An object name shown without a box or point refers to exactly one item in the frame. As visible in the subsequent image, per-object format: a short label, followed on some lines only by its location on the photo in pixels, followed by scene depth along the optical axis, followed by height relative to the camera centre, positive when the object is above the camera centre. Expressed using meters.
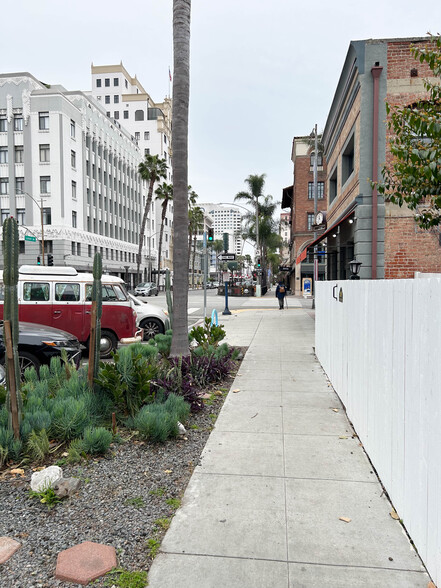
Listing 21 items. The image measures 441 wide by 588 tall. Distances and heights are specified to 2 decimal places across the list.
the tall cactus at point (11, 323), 4.21 -0.40
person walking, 25.31 -0.71
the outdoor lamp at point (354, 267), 11.13 +0.38
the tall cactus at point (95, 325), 5.39 -0.57
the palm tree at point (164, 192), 57.00 +11.83
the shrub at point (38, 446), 4.10 -1.55
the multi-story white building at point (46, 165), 44.44 +12.10
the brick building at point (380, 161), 11.51 +3.28
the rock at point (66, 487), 3.52 -1.67
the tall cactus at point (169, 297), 9.60 -0.35
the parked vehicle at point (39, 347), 7.11 -1.07
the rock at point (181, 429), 4.94 -1.67
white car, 13.02 -1.13
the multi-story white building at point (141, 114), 89.94 +35.01
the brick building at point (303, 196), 46.47 +9.27
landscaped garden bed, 2.94 -1.73
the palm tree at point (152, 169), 54.22 +14.12
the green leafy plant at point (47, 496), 3.42 -1.70
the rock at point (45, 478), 3.55 -1.61
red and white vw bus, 10.21 -0.54
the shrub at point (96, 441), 4.23 -1.55
